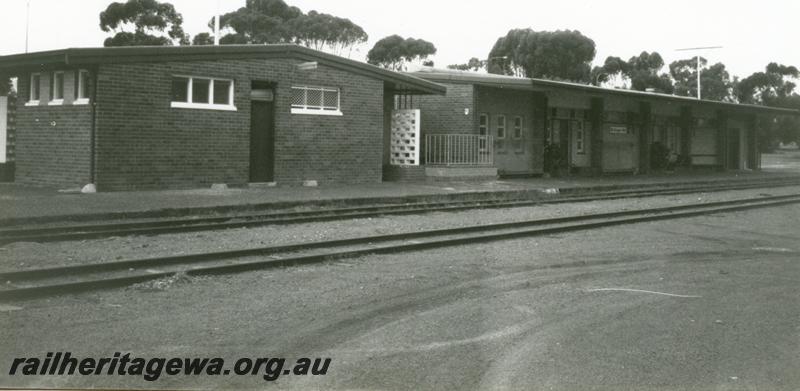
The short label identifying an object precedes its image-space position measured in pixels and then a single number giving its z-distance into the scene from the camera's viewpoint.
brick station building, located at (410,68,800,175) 27.11
